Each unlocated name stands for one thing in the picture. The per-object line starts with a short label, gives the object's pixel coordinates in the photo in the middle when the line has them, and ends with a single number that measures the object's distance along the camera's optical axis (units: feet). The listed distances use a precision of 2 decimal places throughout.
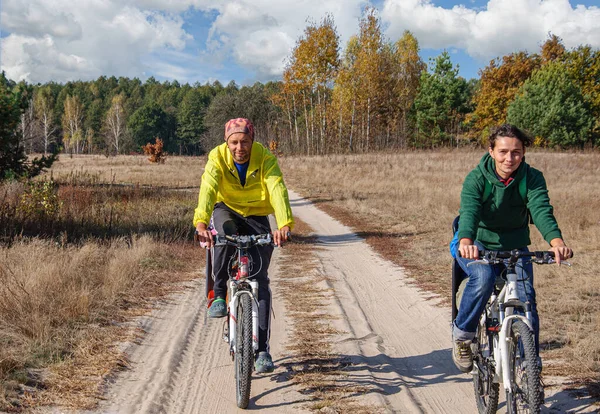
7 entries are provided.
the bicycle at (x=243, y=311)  12.74
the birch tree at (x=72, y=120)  312.15
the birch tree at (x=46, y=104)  281.25
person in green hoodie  11.52
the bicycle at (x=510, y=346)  9.68
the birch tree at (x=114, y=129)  277.31
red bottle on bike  13.61
